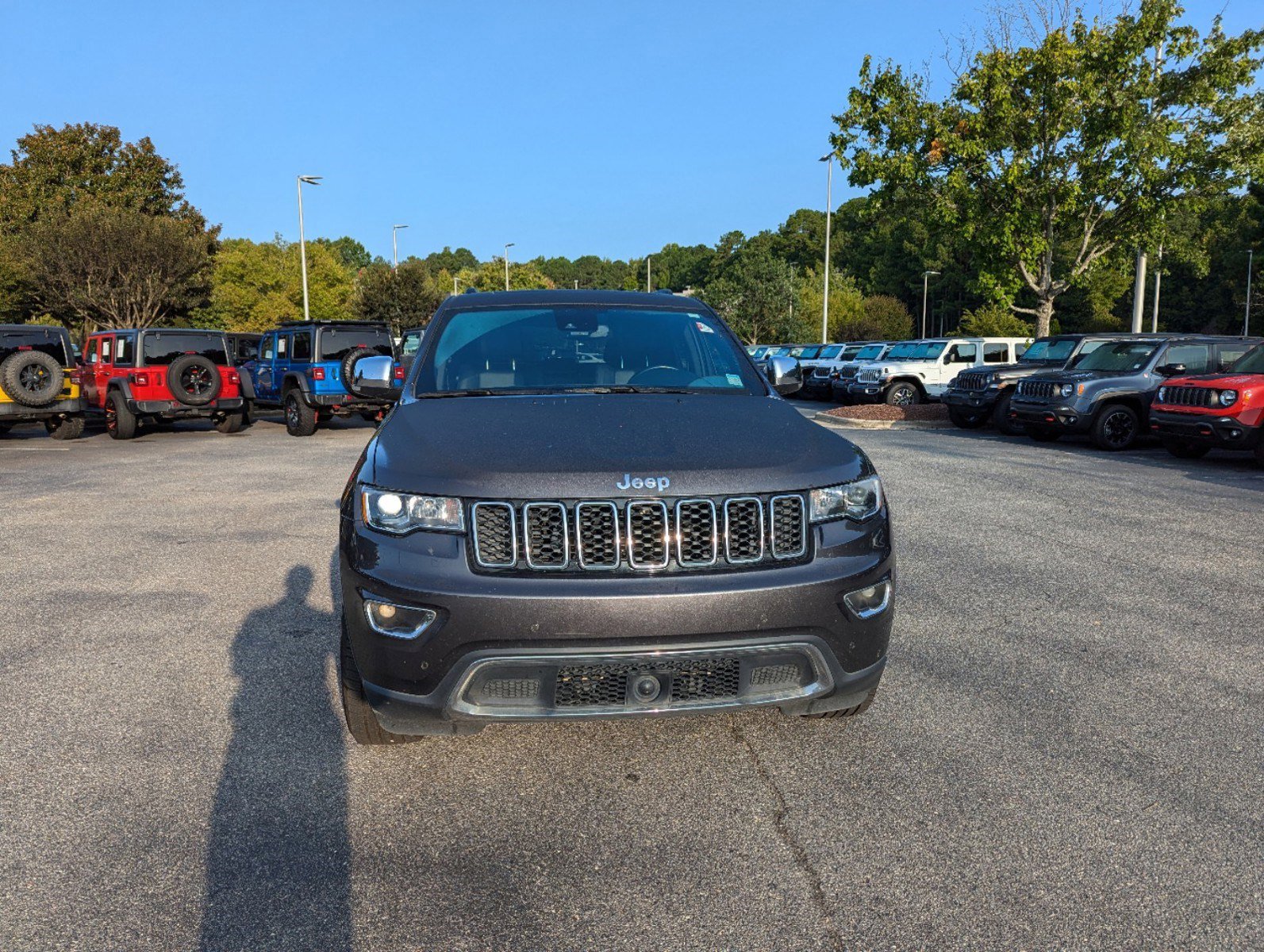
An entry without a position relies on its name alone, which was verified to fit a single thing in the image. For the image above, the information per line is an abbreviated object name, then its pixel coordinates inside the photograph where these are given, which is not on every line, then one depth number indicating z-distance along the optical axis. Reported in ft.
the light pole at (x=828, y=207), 125.39
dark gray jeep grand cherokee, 9.11
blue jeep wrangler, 54.13
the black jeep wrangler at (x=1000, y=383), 54.49
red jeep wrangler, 52.16
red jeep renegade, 36.58
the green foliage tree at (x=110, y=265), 113.60
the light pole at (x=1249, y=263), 167.22
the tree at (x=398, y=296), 171.83
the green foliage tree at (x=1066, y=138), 62.34
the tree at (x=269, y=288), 168.14
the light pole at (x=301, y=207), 123.54
